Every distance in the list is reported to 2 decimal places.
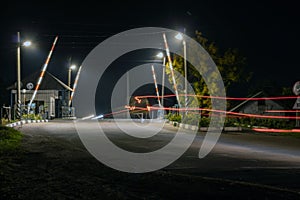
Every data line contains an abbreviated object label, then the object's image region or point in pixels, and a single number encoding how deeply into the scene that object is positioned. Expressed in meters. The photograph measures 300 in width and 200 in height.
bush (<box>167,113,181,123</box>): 28.68
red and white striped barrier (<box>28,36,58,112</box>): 33.13
